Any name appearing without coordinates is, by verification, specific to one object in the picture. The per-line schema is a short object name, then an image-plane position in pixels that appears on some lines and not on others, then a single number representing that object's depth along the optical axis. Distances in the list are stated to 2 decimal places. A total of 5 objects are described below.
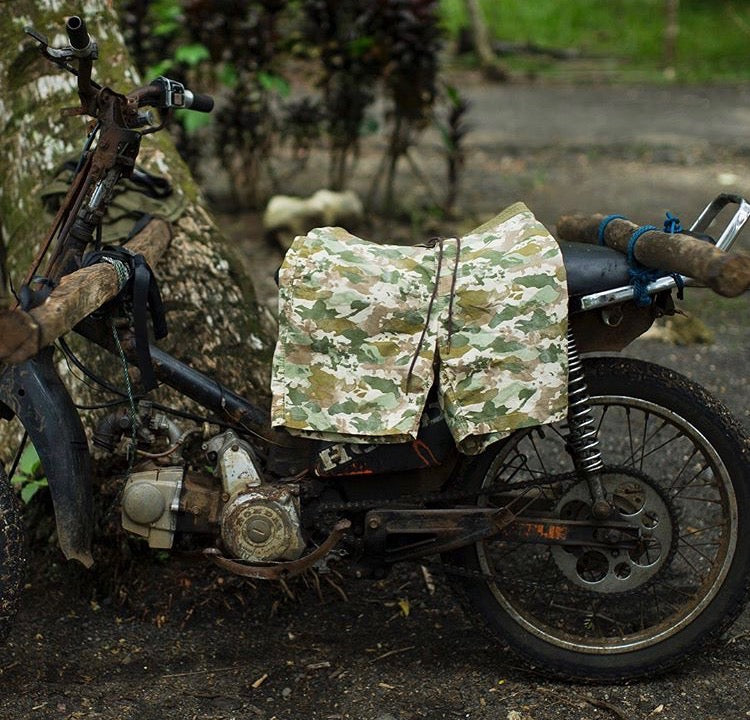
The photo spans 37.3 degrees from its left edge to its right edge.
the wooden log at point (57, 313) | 2.51
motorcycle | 2.98
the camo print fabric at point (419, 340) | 2.89
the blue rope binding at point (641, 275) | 2.93
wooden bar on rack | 2.63
